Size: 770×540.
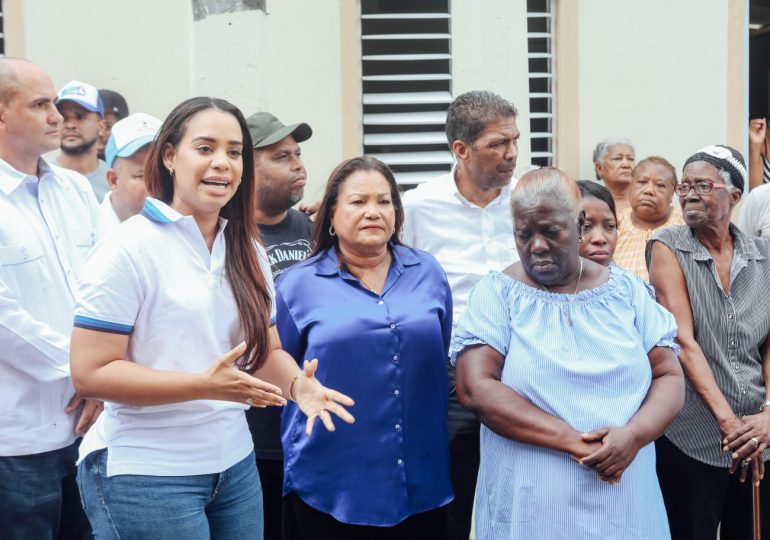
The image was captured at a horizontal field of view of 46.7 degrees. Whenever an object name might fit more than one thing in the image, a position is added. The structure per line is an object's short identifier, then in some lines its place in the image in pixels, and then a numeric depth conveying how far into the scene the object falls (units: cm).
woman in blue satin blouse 321
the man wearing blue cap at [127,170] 394
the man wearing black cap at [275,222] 377
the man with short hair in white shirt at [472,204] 400
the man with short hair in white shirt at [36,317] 298
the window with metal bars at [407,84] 657
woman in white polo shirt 241
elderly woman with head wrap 359
